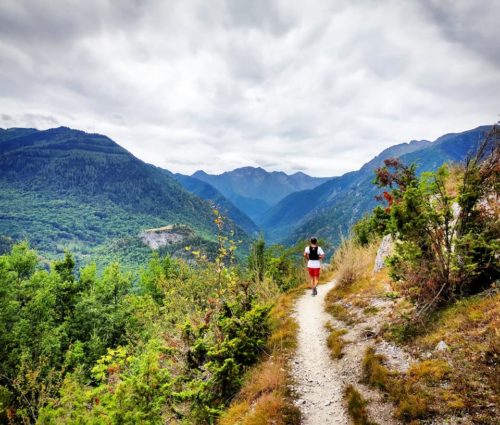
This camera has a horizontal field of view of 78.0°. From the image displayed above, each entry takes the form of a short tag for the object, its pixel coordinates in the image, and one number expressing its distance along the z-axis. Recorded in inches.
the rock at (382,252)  485.6
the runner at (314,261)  523.2
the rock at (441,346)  212.2
